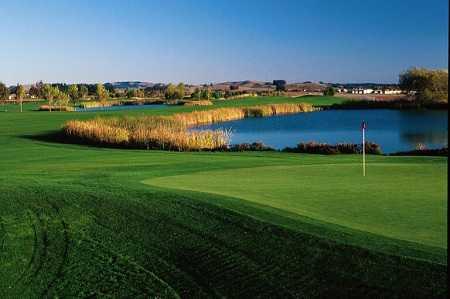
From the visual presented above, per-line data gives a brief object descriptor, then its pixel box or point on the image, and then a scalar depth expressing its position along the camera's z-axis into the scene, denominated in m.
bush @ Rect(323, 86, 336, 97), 147.38
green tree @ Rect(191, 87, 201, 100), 138.44
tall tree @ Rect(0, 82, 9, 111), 138.12
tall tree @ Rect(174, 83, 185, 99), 147.50
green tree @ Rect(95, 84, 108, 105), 132.38
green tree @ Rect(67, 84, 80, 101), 132.59
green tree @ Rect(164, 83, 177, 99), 147.50
